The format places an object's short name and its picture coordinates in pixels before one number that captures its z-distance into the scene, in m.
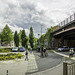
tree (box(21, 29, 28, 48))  34.40
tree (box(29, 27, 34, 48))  36.62
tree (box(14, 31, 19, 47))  36.79
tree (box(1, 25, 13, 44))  49.91
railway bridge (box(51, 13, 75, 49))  33.48
